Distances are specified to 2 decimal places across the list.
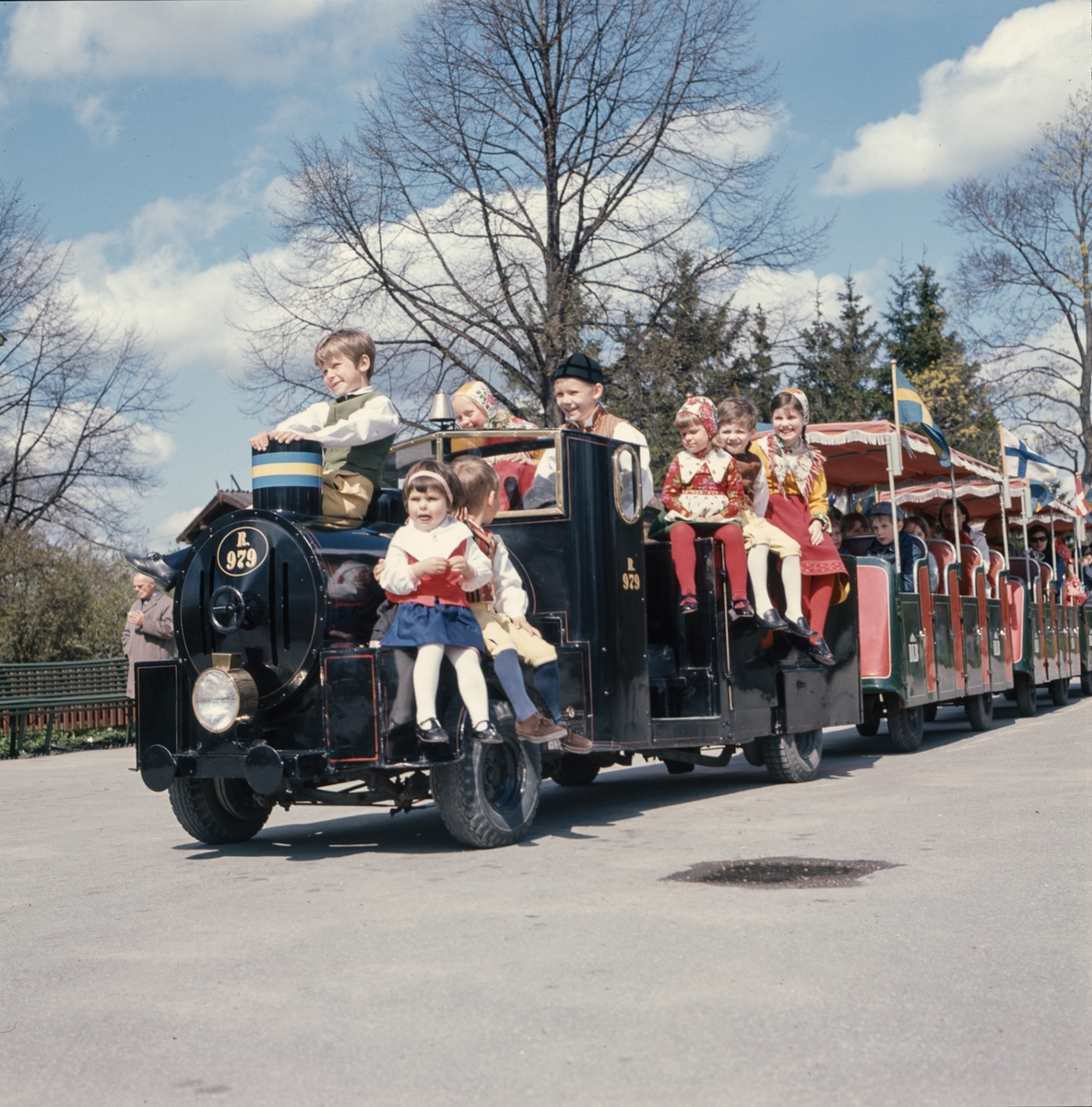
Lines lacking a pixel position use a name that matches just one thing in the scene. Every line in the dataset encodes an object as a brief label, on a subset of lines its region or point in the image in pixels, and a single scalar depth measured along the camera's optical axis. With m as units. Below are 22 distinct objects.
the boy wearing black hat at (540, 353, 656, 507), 8.50
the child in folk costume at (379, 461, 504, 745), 6.69
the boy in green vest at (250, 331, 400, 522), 7.36
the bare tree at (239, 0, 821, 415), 21.95
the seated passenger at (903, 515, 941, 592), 13.10
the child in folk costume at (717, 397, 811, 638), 9.30
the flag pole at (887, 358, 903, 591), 11.97
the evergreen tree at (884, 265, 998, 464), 40.59
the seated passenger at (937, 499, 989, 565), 17.03
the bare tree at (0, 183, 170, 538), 28.89
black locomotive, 6.72
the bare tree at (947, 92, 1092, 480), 36.44
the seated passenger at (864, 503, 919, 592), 13.41
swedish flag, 13.27
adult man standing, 12.82
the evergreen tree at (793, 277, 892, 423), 24.39
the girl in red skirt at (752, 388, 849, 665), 9.99
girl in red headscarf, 8.84
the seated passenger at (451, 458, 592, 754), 6.98
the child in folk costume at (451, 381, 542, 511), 8.05
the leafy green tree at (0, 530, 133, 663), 18.62
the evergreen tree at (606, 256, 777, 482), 21.81
